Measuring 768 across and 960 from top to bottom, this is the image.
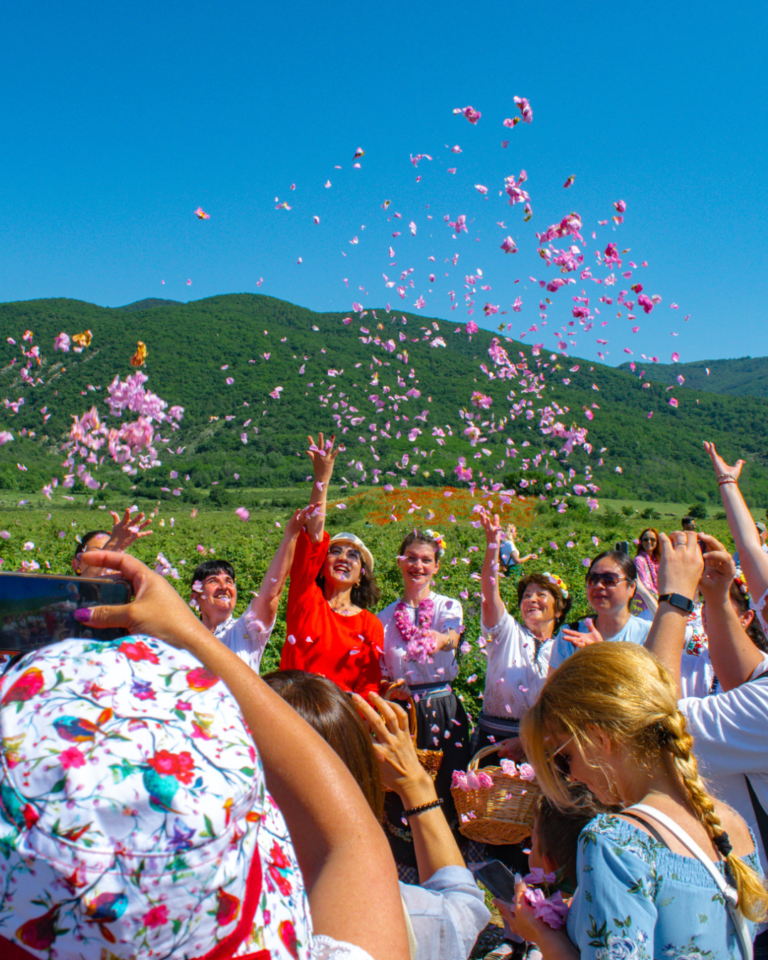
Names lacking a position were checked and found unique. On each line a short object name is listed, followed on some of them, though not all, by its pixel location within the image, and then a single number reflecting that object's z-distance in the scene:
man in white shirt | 4.13
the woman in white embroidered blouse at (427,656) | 4.33
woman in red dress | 4.17
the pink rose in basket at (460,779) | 3.53
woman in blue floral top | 1.55
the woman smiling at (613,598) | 4.38
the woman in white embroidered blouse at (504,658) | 4.29
